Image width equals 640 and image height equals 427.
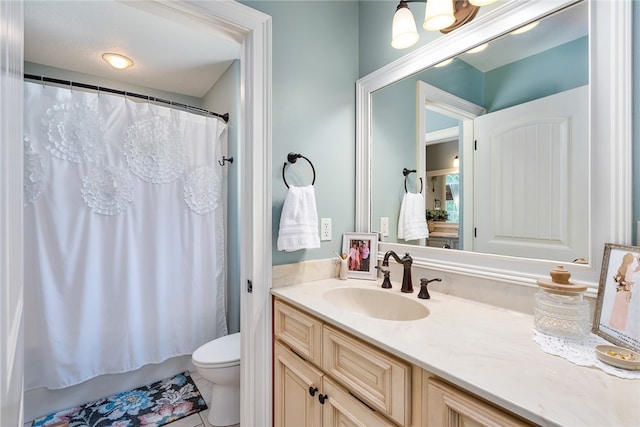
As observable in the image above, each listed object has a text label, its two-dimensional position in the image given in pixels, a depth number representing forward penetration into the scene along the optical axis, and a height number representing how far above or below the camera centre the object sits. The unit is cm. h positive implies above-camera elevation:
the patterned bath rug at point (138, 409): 168 -124
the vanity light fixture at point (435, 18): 110 +80
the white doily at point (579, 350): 61 -35
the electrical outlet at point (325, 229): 154 -9
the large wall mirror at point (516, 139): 84 +28
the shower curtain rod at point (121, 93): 160 +79
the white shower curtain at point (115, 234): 165 -14
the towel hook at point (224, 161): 234 +43
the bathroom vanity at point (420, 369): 54 -37
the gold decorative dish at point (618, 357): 60 -33
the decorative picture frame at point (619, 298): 70 -23
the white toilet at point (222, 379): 158 -94
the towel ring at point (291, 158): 139 +27
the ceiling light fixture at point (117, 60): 211 +118
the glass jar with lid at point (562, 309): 77 -28
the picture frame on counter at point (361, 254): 152 -23
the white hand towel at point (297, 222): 133 -5
